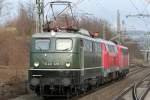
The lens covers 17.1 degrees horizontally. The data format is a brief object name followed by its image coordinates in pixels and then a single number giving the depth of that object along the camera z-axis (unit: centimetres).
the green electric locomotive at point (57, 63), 2144
